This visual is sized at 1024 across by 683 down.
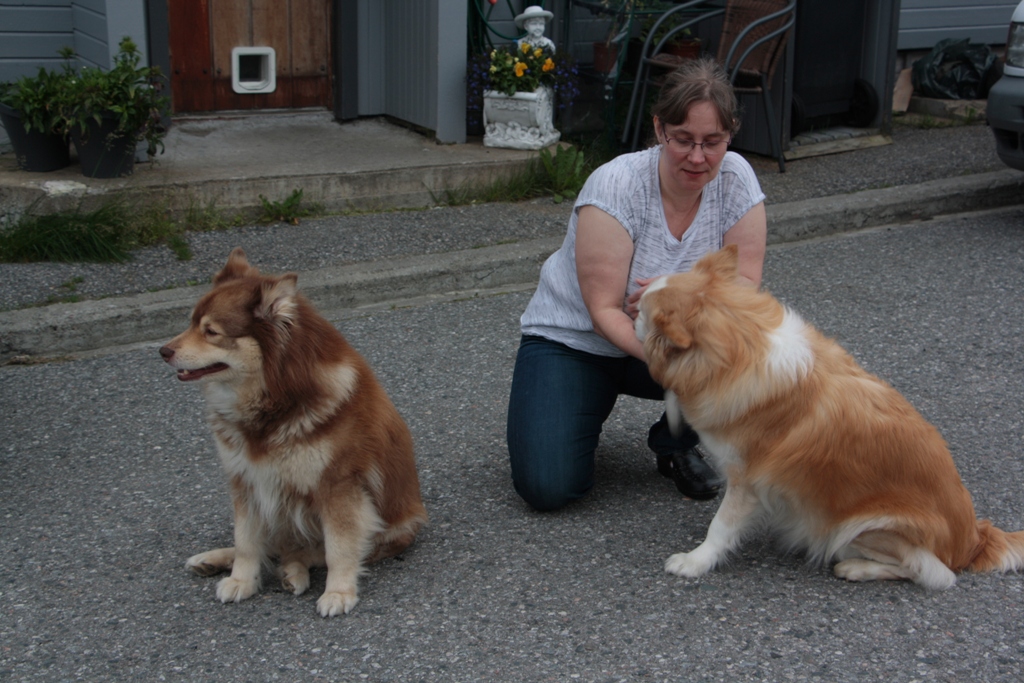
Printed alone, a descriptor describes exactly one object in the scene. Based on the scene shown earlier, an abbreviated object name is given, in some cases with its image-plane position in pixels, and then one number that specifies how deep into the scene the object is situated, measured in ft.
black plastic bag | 33.88
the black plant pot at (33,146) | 20.84
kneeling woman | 11.25
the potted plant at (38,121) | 20.44
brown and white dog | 9.48
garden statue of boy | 25.41
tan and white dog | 9.89
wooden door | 24.79
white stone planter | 24.82
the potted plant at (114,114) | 20.17
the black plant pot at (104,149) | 20.56
